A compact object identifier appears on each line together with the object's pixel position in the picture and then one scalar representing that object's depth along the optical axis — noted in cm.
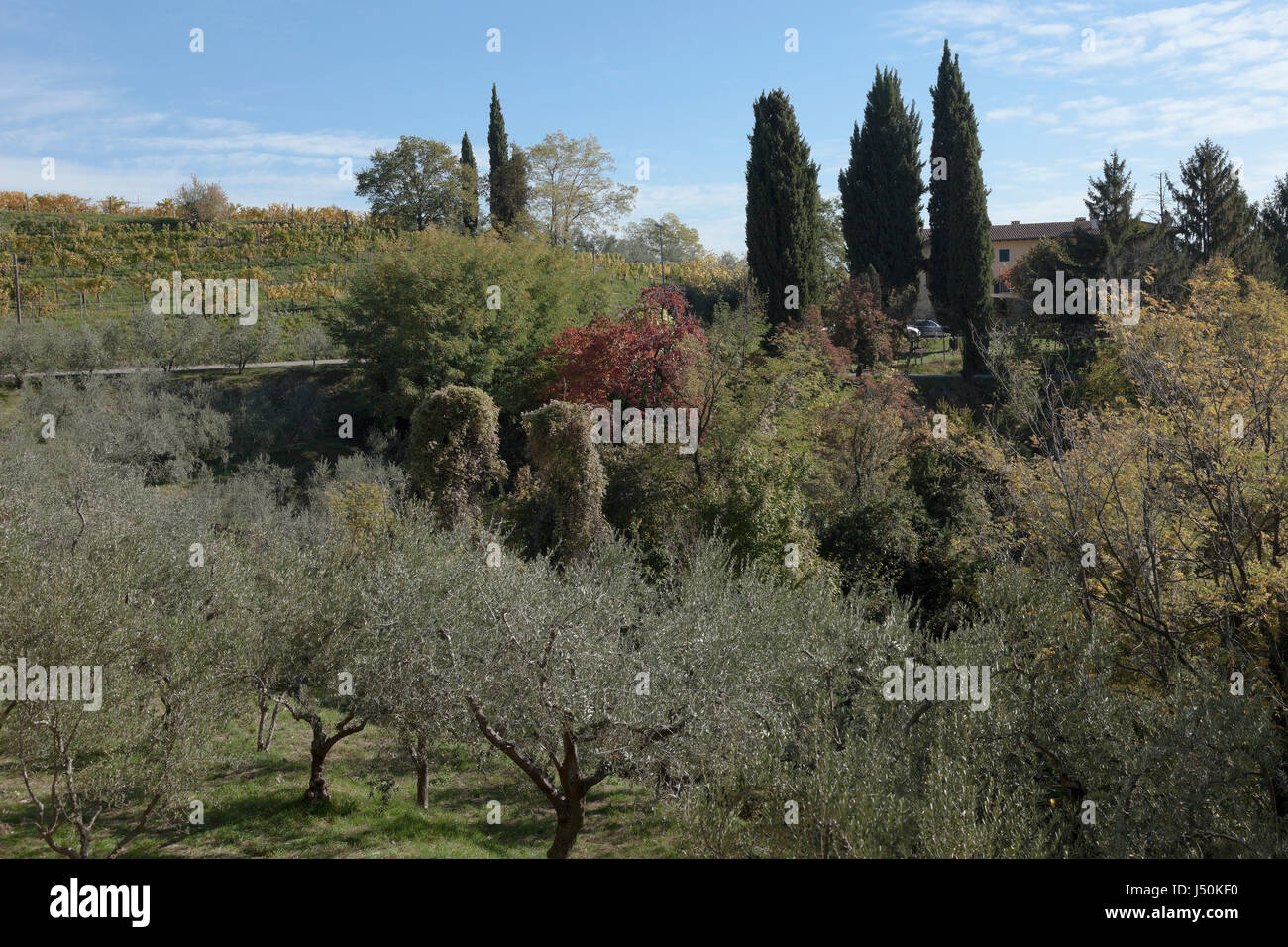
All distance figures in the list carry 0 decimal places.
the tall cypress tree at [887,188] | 4319
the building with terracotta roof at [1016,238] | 6378
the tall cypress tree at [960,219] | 3941
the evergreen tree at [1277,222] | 4516
